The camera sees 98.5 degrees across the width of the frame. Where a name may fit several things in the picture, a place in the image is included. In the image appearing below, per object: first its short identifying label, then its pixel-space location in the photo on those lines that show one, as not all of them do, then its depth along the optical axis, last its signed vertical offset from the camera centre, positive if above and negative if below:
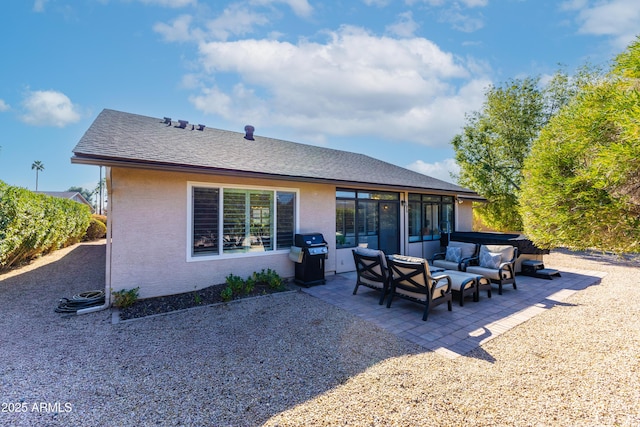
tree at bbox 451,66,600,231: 16.28 +5.20
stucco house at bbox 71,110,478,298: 5.72 +0.45
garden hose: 5.53 -1.71
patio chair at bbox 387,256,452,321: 5.24 -1.27
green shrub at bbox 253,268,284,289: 6.95 -1.50
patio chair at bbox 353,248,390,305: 6.04 -1.14
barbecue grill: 7.36 -1.00
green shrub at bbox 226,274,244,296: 6.32 -1.49
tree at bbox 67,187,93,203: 84.81 +9.24
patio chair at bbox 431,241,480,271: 8.52 -1.14
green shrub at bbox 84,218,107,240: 18.89 -0.72
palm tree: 70.25 +13.79
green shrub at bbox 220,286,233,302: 5.99 -1.63
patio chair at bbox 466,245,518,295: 7.04 -1.19
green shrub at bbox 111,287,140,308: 5.54 -1.57
